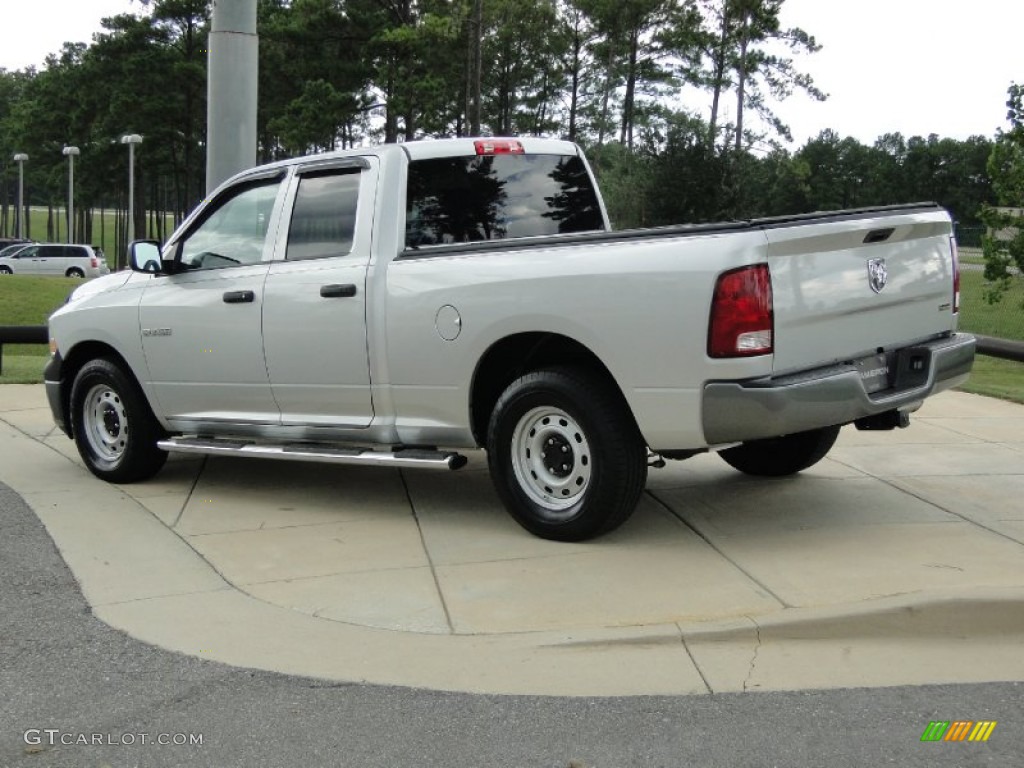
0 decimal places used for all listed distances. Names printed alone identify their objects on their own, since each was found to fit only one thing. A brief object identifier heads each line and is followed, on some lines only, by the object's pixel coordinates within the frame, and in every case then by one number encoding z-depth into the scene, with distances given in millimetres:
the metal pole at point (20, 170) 60844
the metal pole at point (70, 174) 52156
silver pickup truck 5191
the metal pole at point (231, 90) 10539
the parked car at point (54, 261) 50688
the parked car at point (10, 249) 53978
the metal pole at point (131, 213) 46031
